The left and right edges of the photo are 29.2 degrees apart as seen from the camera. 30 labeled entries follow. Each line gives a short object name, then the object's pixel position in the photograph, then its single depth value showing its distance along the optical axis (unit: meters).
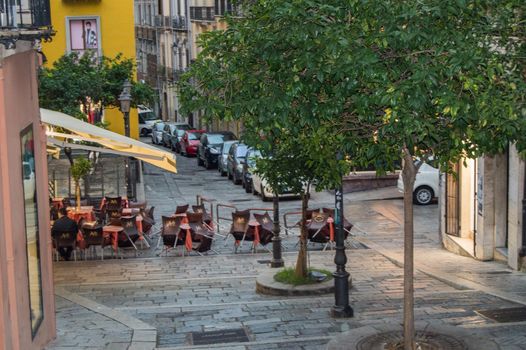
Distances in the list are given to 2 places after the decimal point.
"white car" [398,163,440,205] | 29.16
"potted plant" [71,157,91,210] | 23.92
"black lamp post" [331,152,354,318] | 14.95
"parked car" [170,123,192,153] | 49.50
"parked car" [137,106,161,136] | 61.34
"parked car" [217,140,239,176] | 38.94
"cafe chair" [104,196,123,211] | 24.99
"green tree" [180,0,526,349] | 10.91
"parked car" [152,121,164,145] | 53.81
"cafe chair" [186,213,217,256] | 21.97
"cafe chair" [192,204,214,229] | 24.04
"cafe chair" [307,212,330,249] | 22.27
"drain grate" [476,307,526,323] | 14.35
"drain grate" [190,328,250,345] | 13.66
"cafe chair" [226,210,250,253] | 22.36
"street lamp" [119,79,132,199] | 29.00
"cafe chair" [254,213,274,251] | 22.50
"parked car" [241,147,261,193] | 33.62
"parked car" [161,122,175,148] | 51.29
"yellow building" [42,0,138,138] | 39.62
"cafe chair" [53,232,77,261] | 20.91
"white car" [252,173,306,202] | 31.56
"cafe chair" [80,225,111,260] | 21.25
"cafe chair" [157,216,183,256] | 21.88
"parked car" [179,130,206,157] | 47.00
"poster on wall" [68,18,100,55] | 39.88
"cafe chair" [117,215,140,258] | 21.95
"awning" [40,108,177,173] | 16.42
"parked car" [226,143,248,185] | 35.81
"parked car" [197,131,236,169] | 41.88
